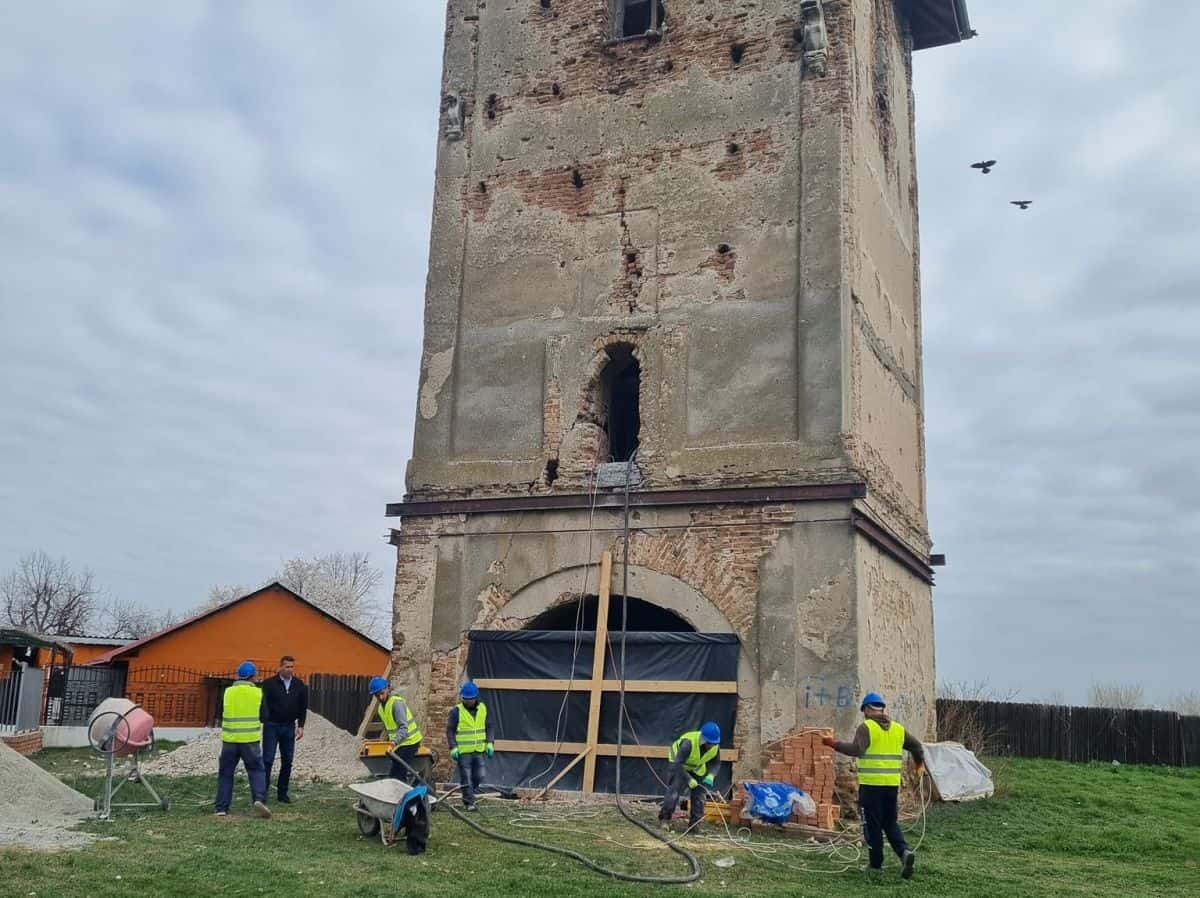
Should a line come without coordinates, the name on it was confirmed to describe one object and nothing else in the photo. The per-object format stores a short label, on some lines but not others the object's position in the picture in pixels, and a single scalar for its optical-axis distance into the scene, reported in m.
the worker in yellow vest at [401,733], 12.13
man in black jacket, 12.80
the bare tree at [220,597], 66.31
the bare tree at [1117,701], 44.00
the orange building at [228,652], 29.16
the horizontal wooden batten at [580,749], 13.78
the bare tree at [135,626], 67.81
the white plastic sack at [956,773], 15.81
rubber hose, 8.96
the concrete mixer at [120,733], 11.55
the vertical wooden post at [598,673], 14.01
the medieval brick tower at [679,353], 14.20
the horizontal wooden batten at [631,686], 13.90
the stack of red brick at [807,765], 12.88
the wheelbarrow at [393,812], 9.71
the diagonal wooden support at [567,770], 14.02
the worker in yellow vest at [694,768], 11.92
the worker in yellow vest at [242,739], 11.54
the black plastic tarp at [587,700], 13.95
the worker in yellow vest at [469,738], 12.98
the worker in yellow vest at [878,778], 9.90
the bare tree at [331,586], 59.22
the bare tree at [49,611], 56.94
